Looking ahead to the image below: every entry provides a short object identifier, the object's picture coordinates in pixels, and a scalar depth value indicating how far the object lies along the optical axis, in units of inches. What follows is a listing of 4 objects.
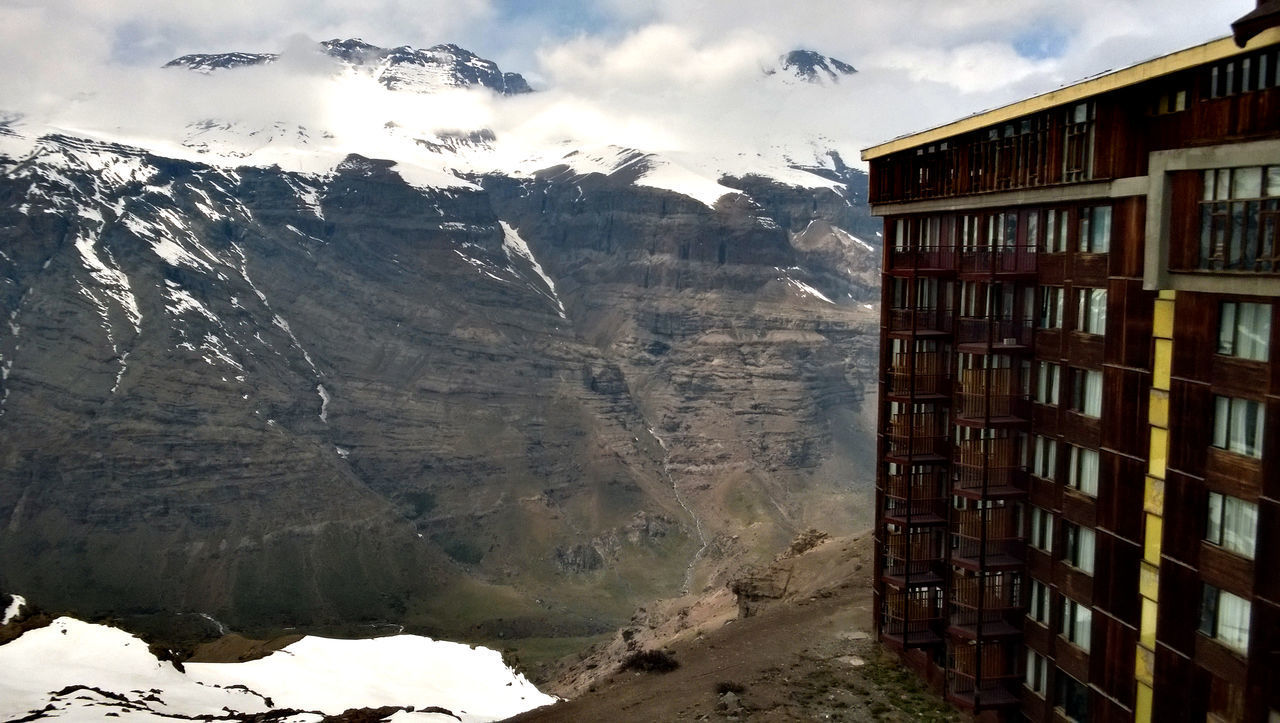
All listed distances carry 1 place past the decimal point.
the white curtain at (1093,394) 1011.9
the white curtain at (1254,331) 796.6
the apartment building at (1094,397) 816.3
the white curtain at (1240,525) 807.1
